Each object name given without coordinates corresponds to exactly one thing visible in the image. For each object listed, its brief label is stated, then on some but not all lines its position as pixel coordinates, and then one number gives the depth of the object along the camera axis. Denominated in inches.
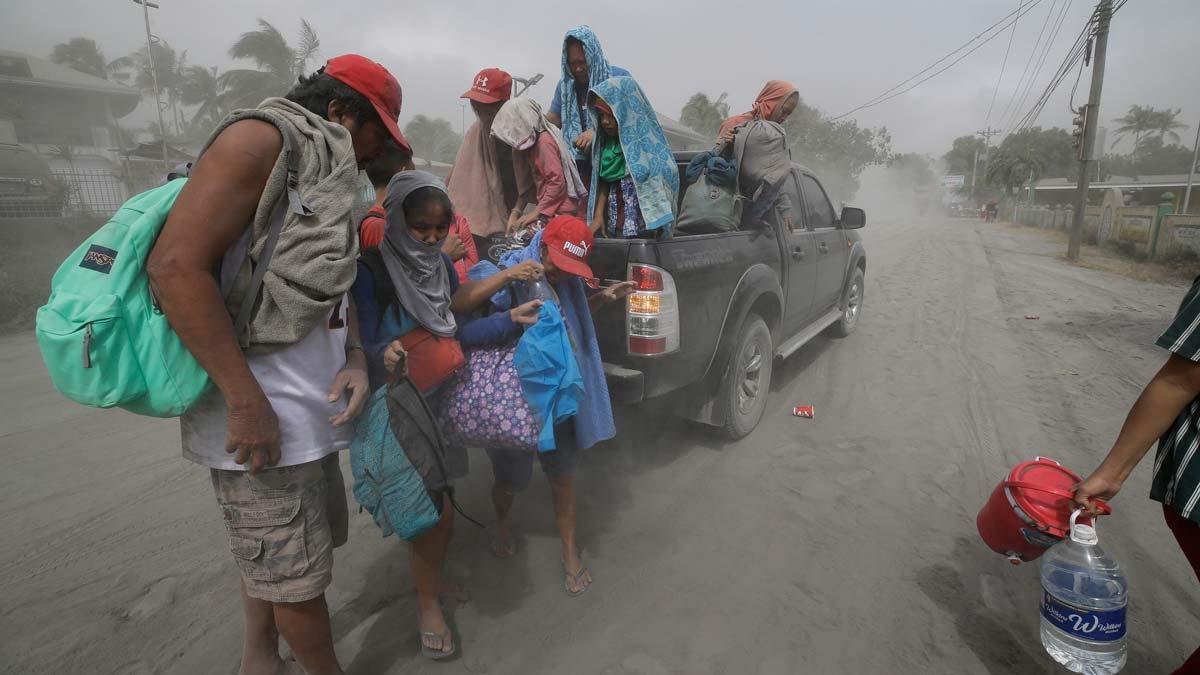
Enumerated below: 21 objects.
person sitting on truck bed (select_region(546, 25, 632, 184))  137.8
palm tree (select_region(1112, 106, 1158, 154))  2561.5
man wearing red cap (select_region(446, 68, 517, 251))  132.2
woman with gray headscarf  72.7
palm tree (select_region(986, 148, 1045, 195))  1781.5
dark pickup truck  114.7
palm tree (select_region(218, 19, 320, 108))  1095.6
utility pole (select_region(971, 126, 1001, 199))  2298.2
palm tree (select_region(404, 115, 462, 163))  1759.4
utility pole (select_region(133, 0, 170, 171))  919.7
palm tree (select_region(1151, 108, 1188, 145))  2544.3
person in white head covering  126.0
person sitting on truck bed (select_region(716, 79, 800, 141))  159.3
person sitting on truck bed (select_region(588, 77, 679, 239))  124.0
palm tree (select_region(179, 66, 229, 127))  1327.3
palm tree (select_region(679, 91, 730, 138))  1380.4
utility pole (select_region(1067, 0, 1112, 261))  525.7
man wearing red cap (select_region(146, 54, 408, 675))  49.9
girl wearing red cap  85.7
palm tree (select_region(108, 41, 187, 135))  1391.5
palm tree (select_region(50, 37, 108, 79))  1296.8
